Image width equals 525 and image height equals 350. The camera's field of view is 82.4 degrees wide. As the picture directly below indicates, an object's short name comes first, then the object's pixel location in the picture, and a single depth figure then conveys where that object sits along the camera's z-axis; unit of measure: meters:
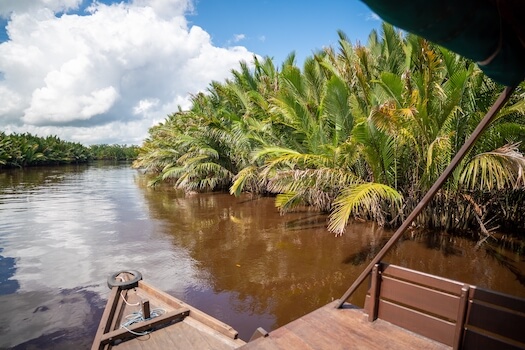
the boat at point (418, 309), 1.22
